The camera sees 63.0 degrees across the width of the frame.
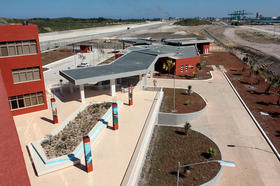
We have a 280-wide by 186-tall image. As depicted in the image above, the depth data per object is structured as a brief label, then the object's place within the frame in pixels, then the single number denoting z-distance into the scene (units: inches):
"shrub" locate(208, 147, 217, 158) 805.7
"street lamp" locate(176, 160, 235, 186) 510.1
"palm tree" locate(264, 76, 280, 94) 1435.4
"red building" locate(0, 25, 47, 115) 934.4
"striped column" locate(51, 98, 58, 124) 891.4
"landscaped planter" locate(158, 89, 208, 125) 1100.8
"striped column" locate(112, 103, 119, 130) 833.7
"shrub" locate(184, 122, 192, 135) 960.9
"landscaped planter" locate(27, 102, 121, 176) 637.9
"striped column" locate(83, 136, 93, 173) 609.3
